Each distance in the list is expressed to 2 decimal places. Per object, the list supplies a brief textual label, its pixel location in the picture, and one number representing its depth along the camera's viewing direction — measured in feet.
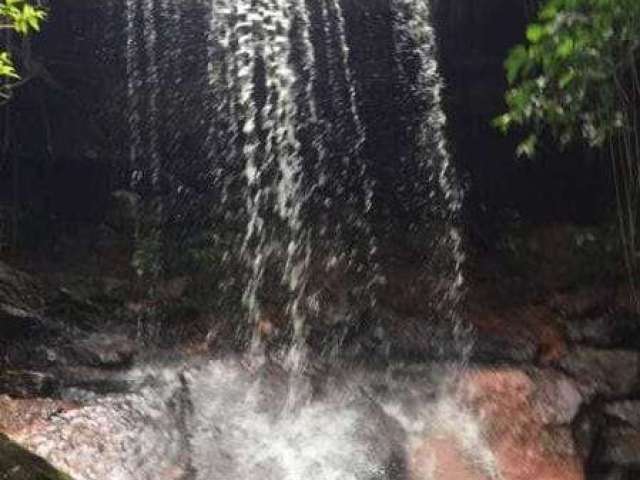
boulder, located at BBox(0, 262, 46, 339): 19.27
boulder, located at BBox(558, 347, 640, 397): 20.22
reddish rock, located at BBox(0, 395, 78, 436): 15.74
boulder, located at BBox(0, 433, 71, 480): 9.91
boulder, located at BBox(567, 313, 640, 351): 21.93
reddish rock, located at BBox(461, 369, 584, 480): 17.20
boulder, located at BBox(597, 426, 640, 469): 17.99
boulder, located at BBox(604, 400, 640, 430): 19.20
